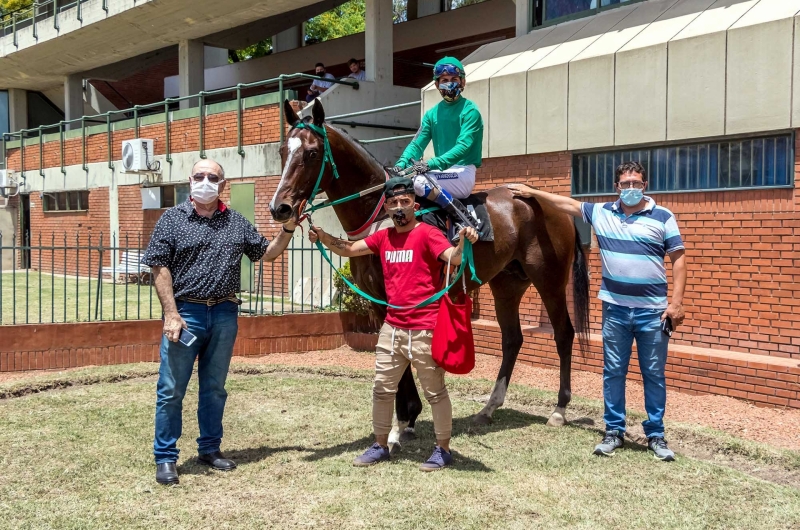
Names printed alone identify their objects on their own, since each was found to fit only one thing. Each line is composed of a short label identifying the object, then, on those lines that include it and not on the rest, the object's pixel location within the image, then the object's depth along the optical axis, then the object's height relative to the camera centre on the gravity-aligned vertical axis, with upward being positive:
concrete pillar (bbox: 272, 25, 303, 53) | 25.33 +6.95
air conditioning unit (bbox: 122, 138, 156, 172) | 18.41 +2.09
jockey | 5.66 +0.74
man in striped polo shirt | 5.27 -0.40
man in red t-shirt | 4.85 -0.47
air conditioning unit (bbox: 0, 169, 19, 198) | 24.81 +1.87
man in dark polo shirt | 4.82 -0.33
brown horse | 5.16 -0.07
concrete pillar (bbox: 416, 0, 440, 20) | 21.45 +6.85
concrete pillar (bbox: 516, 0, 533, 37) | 10.90 +3.35
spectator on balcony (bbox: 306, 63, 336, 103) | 15.06 +3.28
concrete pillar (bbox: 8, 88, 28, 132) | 28.53 +5.07
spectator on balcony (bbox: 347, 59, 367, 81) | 16.34 +3.77
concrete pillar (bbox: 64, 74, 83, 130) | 25.91 +5.08
